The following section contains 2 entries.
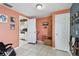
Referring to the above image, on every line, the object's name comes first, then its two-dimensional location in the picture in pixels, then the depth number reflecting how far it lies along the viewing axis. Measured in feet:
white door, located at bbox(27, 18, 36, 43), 5.04
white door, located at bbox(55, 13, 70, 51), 2.88
